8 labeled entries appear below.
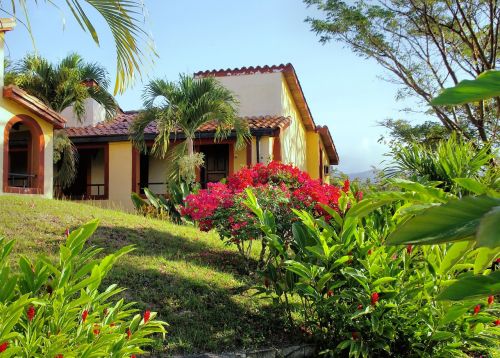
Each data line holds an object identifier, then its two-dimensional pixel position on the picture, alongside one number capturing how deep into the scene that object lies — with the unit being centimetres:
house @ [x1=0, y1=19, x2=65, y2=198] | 1384
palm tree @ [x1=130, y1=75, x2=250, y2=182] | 1434
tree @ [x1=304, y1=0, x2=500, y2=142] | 1575
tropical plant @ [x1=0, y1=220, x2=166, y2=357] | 283
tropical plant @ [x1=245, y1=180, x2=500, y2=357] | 500
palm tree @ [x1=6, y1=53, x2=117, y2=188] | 1631
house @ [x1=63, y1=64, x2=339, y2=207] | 1780
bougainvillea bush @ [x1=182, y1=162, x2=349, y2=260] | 715
